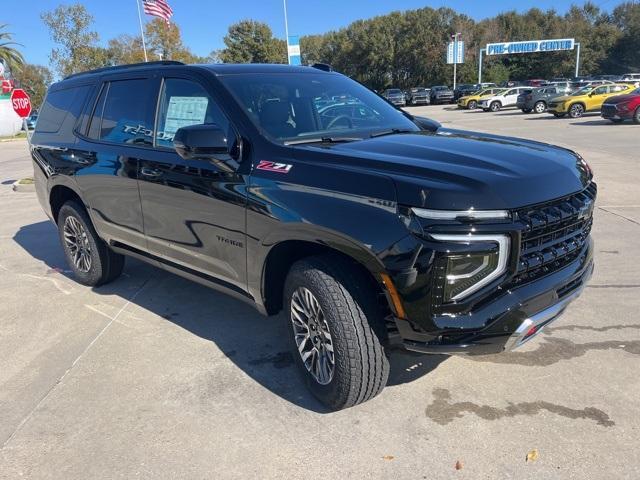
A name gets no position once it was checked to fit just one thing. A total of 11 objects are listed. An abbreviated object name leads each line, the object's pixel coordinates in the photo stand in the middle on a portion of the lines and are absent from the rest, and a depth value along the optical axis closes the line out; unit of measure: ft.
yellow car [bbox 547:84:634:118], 84.48
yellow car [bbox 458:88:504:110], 124.14
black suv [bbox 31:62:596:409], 8.04
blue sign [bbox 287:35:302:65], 94.43
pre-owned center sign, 190.90
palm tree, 156.10
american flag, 91.15
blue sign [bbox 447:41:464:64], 185.06
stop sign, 41.47
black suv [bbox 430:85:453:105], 158.30
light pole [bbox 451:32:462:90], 181.37
